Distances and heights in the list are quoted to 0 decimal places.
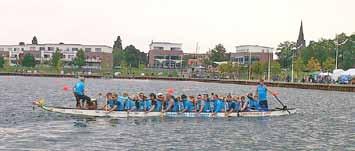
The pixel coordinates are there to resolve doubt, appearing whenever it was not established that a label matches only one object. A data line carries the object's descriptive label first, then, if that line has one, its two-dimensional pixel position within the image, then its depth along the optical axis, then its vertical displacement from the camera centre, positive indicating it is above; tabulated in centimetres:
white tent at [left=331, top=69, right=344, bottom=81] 11912 +226
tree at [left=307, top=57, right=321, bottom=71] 15400 +504
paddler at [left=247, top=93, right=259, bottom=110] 4619 -143
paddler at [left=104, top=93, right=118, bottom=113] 4081 -134
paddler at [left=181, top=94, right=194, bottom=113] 4353 -153
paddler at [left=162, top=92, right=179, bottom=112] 4272 -143
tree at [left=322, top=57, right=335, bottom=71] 14980 +515
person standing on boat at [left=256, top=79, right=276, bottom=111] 4531 -79
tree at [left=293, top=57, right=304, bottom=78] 15686 +483
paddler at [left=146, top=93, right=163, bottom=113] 4213 -143
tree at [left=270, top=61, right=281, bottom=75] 16800 +452
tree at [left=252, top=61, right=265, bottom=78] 16875 +469
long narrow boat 4074 -210
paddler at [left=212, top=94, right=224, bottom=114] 4425 -147
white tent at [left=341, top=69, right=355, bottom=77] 11240 +253
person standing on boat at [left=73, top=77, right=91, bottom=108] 4141 -58
